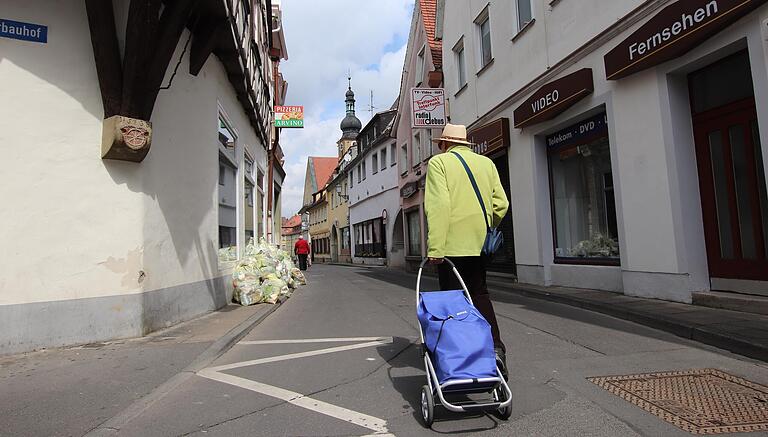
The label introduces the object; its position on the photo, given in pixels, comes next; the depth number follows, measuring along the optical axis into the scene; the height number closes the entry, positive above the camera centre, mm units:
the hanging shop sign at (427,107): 16969 +4971
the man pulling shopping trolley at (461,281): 3111 -215
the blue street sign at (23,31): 5504 +2646
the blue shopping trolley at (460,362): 3076 -669
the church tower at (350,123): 65875 +17905
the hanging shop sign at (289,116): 18438 +5337
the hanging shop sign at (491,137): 12719 +3054
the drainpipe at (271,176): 18672 +3222
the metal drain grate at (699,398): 3123 -1091
